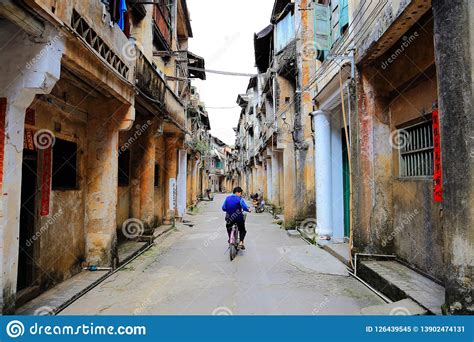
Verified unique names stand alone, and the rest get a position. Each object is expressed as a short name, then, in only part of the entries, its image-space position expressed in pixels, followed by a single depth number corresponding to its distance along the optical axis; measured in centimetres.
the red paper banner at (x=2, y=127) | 369
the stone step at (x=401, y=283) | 418
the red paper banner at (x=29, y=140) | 484
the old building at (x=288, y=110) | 1193
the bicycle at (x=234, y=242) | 767
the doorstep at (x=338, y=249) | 726
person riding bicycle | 817
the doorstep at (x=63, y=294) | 437
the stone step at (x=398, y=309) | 395
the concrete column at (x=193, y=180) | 2342
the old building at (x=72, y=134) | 380
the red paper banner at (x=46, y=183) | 523
